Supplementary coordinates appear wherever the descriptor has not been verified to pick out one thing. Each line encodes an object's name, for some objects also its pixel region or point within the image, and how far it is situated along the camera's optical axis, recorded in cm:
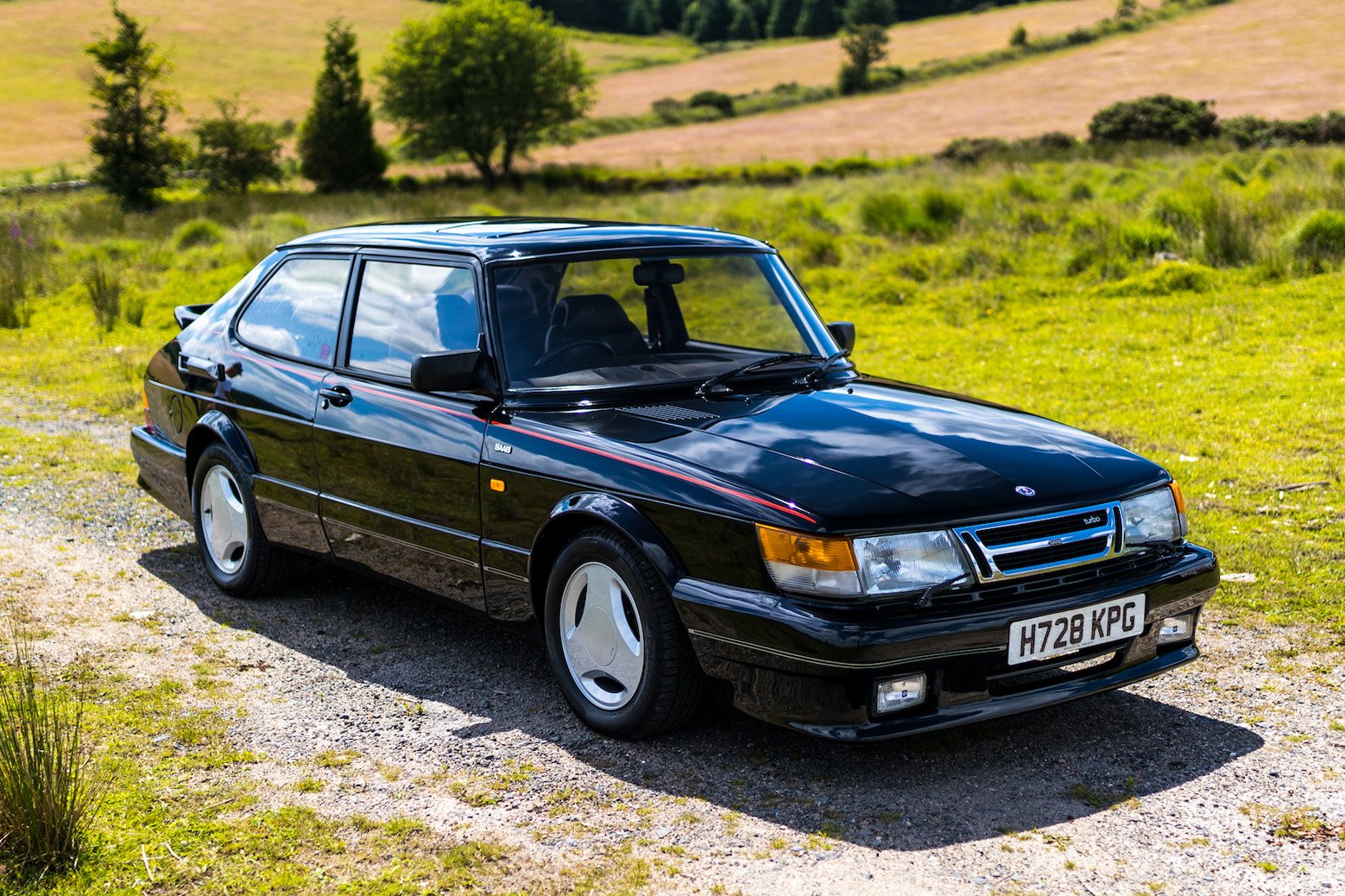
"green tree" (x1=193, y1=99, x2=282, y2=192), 4003
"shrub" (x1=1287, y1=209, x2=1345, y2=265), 1349
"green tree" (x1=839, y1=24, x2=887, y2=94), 7250
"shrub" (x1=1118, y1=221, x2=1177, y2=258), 1487
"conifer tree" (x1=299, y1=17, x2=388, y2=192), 4612
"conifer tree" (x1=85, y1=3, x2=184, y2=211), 3462
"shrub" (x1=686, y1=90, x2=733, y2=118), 6862
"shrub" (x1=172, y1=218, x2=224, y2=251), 2489
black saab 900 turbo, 354
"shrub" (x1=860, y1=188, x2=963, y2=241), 1939
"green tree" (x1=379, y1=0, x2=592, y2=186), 5356
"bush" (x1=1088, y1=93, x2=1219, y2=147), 3538
